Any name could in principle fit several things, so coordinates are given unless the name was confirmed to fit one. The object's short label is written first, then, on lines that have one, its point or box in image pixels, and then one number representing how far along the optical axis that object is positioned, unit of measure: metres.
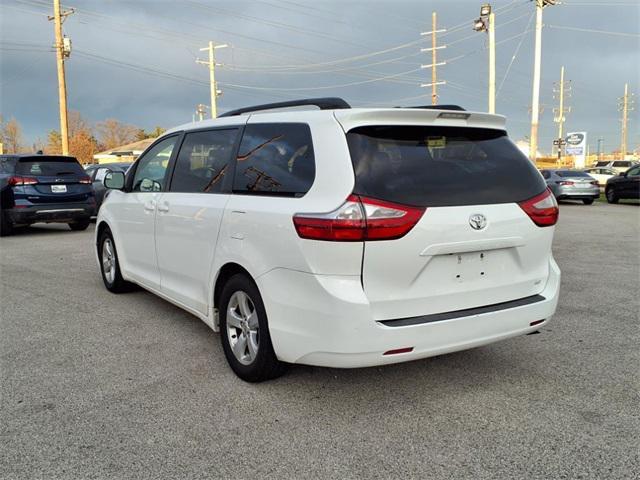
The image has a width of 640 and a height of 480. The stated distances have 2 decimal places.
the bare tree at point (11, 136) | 75.19
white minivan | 2.96
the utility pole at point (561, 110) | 67.12
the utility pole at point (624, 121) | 78.75
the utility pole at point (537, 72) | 28.17
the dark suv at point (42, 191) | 11.55
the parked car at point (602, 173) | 36.22
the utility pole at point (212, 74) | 39.44
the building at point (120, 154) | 63.20
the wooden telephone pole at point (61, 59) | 25.39
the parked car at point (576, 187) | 21.89
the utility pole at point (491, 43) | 28.73
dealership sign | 54.94
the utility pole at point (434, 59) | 40.97
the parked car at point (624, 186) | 20.91
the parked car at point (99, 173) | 14.24
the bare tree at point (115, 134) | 96.12
